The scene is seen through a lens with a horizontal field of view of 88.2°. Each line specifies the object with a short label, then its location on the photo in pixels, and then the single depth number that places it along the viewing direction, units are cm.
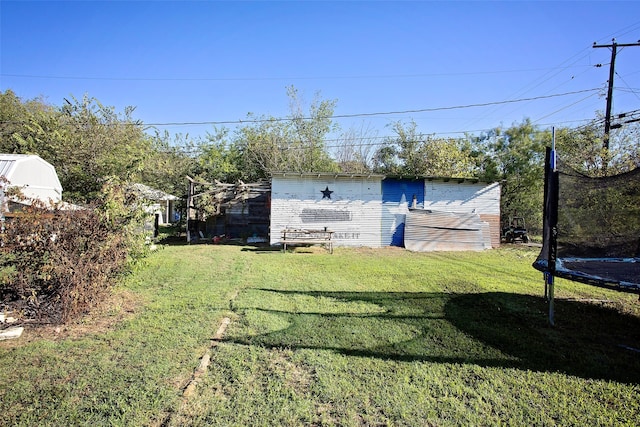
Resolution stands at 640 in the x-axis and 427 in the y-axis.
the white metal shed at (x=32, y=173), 910
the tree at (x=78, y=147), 1288
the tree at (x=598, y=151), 1317
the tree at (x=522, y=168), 1673
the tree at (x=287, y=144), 2058
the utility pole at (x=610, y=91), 1352
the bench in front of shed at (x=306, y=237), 1184
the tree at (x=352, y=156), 2292
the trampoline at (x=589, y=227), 462
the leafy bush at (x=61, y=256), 405
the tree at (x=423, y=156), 1778
